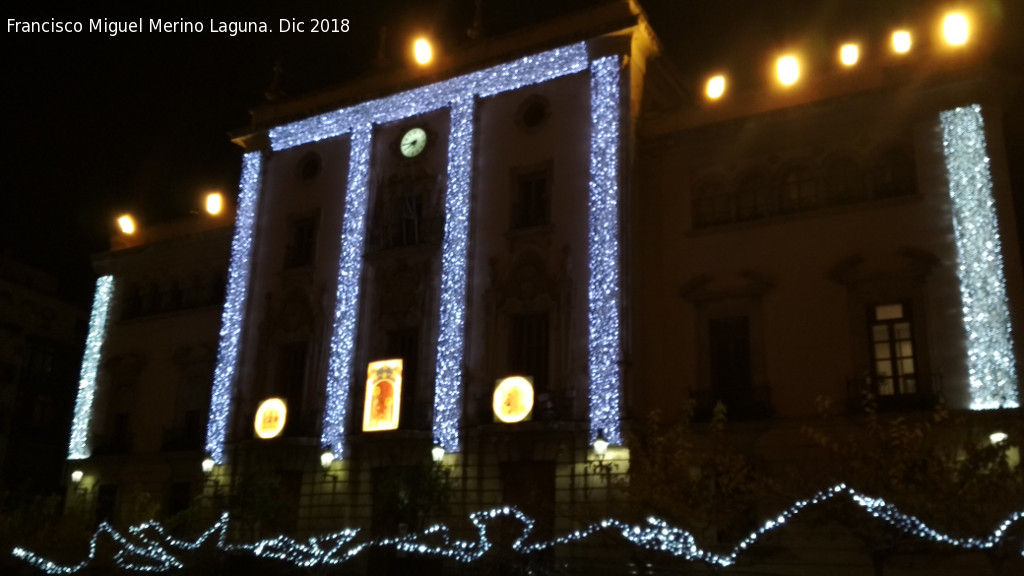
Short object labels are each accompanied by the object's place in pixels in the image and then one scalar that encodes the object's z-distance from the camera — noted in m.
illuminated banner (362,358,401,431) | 27.78
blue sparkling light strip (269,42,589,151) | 28.67
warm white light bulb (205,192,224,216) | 36.81
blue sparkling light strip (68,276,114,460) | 35.38
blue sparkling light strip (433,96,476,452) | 26.89
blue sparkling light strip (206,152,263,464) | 30.97
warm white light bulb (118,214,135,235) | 38.81
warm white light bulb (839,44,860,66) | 25.56
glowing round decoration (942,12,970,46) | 23.81
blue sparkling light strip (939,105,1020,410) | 21.22
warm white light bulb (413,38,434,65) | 31.50
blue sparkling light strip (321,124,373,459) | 28.81
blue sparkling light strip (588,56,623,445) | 24.62
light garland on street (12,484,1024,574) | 16.31
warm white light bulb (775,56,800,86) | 26.12
